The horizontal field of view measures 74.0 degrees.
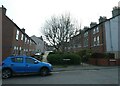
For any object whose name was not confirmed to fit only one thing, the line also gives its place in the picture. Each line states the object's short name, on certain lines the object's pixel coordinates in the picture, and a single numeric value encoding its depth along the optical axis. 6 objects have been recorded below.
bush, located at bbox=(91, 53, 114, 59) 11.52
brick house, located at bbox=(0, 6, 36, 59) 11.71
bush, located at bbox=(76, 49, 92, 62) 13.40
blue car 6.15
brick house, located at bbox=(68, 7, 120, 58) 14.34
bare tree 15.67
